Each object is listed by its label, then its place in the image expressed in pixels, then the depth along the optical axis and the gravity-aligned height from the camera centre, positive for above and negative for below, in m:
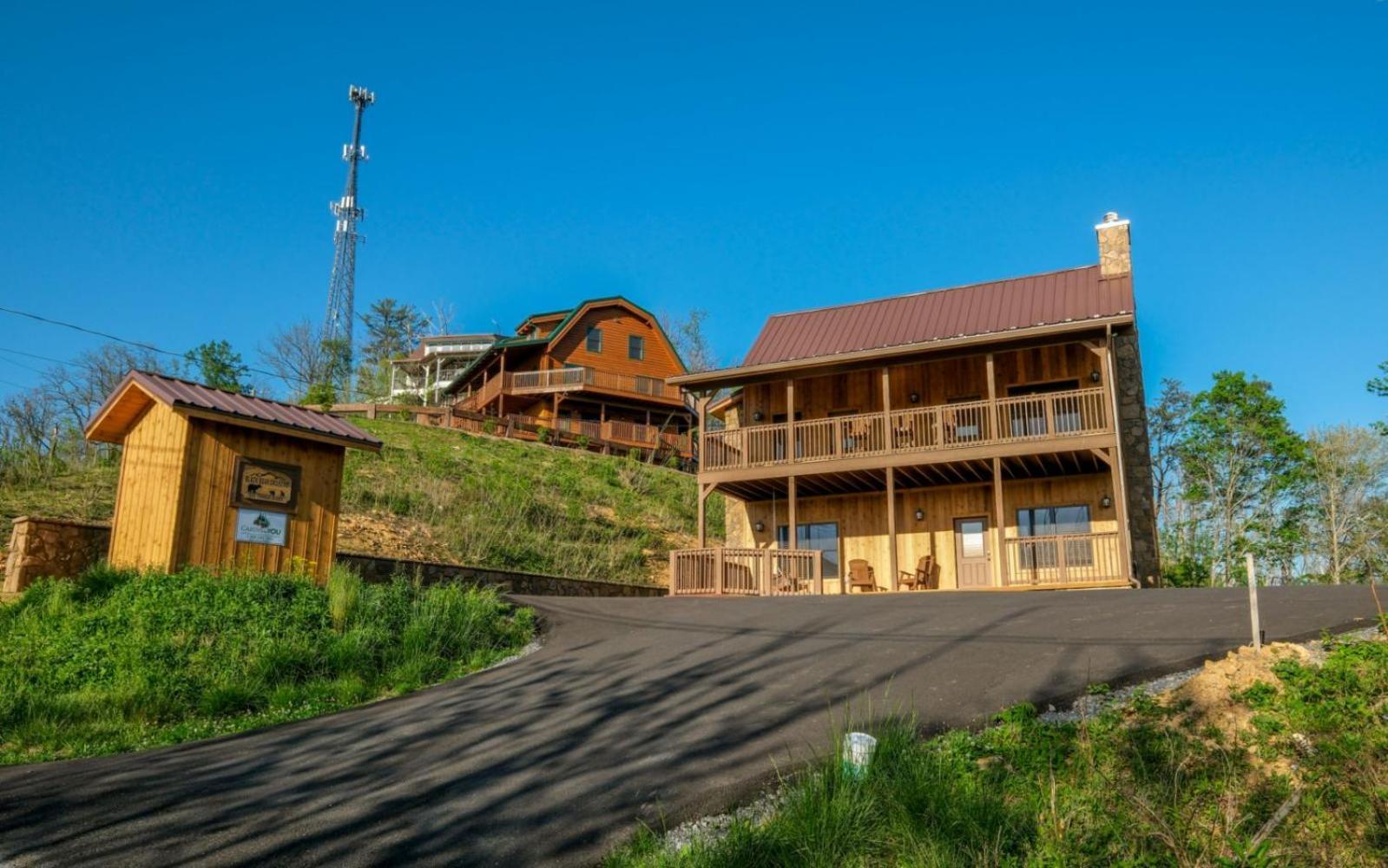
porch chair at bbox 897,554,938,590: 20.47 +0.41
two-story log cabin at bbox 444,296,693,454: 40.84 +8.72
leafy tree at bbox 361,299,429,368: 71.81 +18.06
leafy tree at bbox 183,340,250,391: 39.44 +8.48
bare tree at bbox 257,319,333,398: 52.91 +11.81
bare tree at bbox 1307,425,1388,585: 34.69 +3.89
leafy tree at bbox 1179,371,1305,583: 33.88 +4.64
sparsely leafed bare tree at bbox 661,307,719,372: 56.40 +13.20
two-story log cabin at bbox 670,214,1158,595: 19.00 +2.89
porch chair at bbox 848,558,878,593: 20.53 +0.42
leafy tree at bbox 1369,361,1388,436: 33.19 +6.96
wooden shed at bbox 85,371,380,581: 13.32 +1.48
